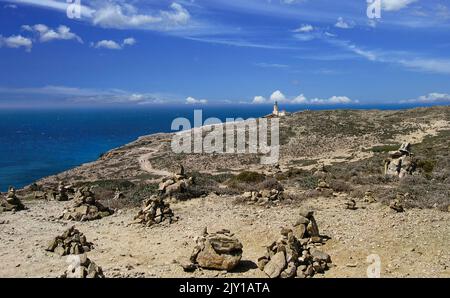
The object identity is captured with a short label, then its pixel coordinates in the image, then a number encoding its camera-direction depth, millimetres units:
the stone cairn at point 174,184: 26270
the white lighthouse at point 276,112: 87938
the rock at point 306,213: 17172
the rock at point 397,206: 19359
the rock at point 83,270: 12453
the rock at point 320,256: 14250
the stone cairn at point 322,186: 25156
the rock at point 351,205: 20906
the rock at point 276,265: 13609
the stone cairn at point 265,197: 22906
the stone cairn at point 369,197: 21953
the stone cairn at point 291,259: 13602
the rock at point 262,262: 14285
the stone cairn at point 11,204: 26234
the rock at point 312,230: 16891
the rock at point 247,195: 23819
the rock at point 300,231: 16844
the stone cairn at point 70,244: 16641
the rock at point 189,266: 14172
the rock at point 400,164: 29016
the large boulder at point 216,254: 14211
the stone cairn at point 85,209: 23109
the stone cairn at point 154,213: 20703
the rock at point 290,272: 13370
